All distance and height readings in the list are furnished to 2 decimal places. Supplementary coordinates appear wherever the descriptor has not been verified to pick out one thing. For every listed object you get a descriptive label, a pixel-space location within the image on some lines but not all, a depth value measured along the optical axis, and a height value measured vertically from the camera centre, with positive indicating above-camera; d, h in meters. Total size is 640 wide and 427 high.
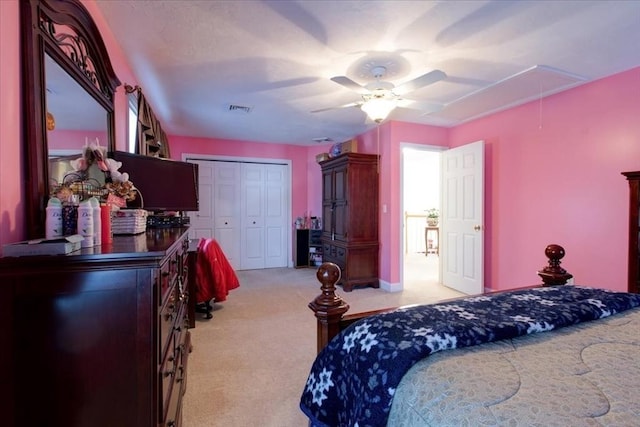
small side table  7.41 -0.68
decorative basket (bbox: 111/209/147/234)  1.49 -0.06
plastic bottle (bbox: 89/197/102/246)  1.10 -0.05
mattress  0.64 -0.43
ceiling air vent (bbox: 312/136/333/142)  5.38 +1.25
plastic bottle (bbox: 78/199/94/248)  1.07 -0.05
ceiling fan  2.27 +0.92
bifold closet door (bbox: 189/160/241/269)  5.45 +0.02
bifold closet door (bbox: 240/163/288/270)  5.78 -0.14
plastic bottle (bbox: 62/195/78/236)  1.08 -0.03
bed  0.67 -0.43
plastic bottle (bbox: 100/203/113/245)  1.18 -0.06
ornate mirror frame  1.10 +0.57
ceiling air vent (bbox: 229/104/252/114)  3.67 +1.24
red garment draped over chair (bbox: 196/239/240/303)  3.19 -0.72
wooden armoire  4.43 -0.17
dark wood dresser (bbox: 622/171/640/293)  2.27 -0.19
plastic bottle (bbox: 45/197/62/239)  1.05 -0.04
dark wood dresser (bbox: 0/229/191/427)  0.85 -0.38
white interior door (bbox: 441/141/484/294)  3.90 -0.15
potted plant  7.41 -0.26
